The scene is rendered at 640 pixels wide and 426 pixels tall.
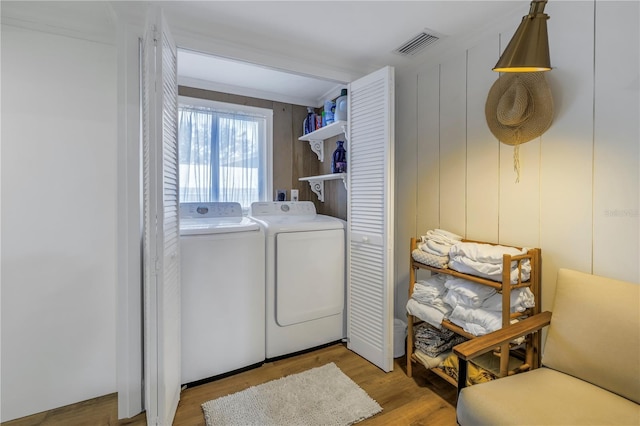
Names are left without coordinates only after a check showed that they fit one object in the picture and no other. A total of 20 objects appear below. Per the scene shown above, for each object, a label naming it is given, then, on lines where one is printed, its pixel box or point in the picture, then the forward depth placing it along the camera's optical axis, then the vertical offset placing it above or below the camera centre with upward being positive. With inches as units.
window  103.8 +20.2
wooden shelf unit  56.2 -20.7
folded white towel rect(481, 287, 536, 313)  58.9 -18.0
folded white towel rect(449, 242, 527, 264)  59.2 -8.7
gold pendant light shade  46.9 +25.4
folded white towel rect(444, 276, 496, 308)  63.0 -17.6
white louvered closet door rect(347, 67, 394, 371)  79.9 -2.7
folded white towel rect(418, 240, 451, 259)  69.4 -9.9
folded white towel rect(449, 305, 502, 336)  58.9 -22.3
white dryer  85.1 -21.8
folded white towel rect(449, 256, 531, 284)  58.2 -11.9
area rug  64.0 -44.0
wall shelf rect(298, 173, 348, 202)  118.5 +8.7
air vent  75.1 +42.4
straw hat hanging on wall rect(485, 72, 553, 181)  59.3 +20.2
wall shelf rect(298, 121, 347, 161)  96.6 +26.7
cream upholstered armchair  42.6 -25.4
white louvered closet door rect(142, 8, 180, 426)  53.2 -1.8
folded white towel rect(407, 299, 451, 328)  69.2 -24.1
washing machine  74.2 -22.8
